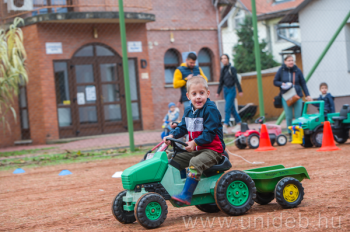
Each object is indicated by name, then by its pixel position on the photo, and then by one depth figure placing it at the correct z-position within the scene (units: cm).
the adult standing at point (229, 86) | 1233
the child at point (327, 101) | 1116
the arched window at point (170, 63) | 2078
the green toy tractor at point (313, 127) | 959
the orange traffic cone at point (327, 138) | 892
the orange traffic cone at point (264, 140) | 994
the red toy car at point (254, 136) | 1036
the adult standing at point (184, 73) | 979
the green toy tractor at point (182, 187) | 403
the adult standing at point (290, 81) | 1081
